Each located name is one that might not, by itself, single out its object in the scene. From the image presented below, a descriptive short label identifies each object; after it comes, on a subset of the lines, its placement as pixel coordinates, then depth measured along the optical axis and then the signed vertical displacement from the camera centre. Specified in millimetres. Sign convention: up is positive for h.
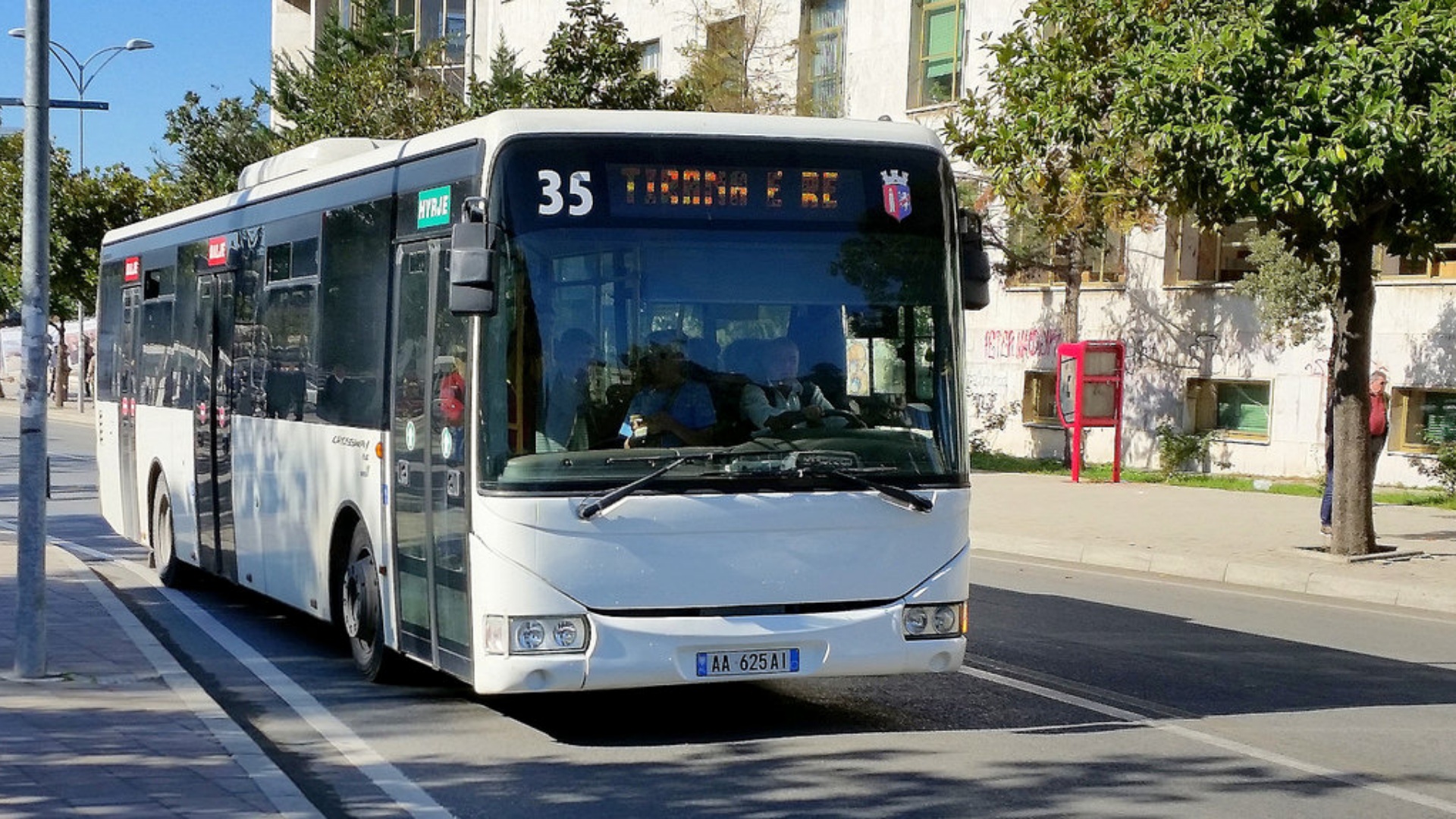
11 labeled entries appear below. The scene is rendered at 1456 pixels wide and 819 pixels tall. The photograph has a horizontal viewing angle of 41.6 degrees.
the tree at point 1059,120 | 16703 +2127
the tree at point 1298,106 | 14641 +2005
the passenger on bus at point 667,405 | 8086 -216
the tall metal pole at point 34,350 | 9438 -17
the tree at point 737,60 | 34875 +5627
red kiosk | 27828 -437
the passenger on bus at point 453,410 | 8414 -263
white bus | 8031 -209
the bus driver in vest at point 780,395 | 8195 -172
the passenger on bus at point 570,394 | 8031 -175
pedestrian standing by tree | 18547 -691
